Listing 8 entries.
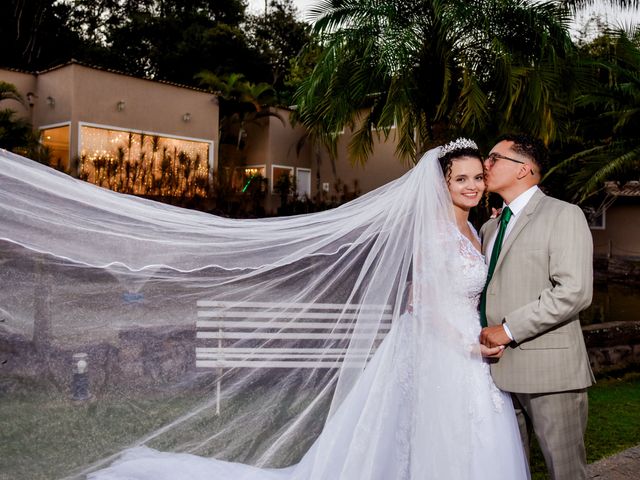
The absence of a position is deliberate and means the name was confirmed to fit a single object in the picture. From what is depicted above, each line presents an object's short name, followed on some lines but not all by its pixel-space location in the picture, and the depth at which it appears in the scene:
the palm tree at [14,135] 9.26
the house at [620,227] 26.99
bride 2.92
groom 2.79
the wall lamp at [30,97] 15.75
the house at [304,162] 20.41
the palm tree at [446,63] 7.82
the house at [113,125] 14.82
